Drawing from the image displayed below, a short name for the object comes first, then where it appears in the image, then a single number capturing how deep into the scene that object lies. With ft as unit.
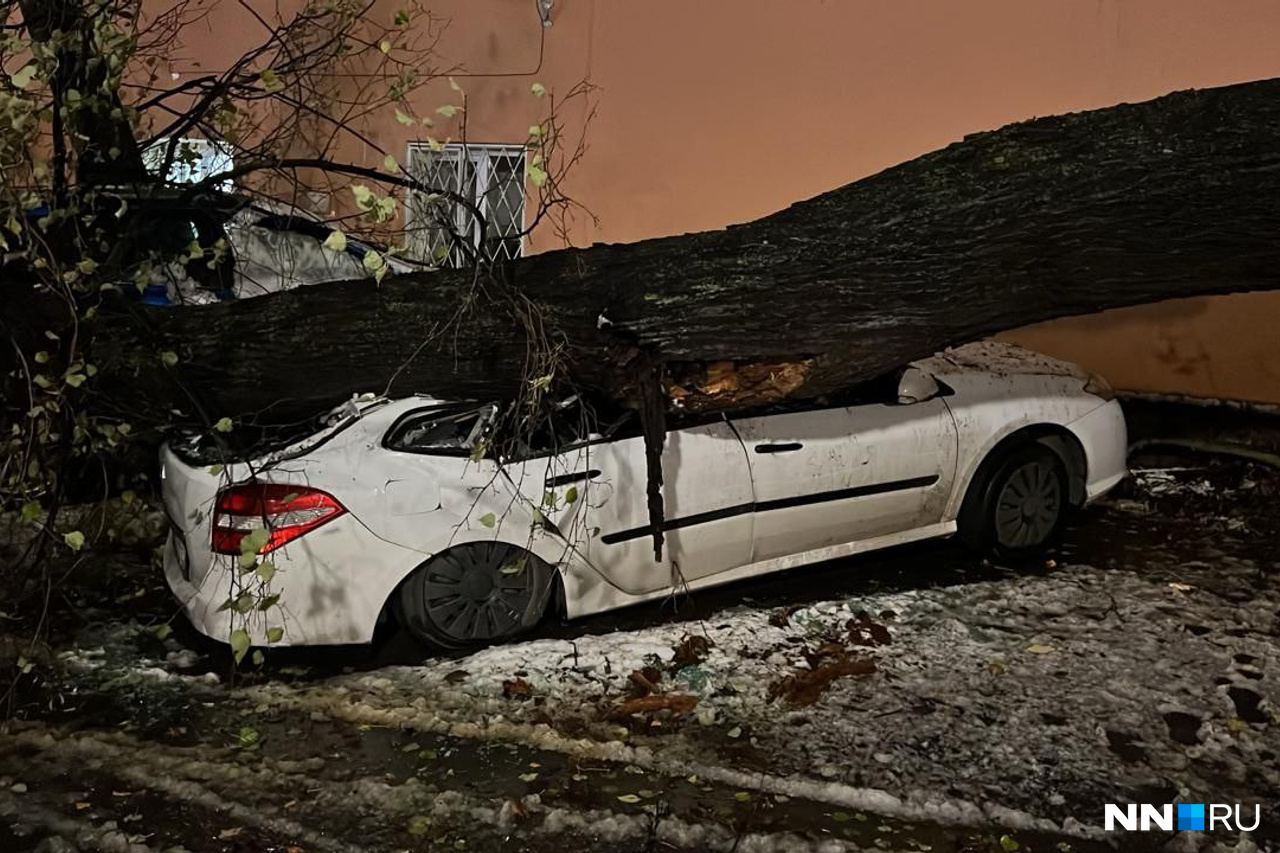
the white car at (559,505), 13.33
